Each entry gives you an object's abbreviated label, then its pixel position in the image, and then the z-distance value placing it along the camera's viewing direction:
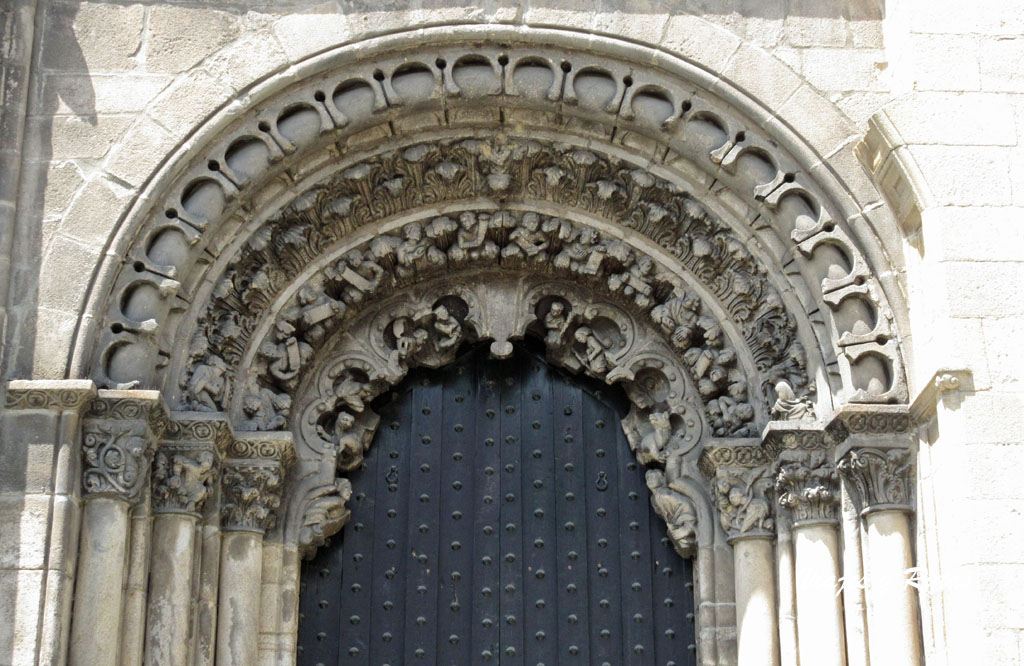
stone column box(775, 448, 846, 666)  7.84
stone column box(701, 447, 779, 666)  8.09
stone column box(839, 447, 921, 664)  7.46
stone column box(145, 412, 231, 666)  7.62
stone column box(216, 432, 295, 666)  8.00
